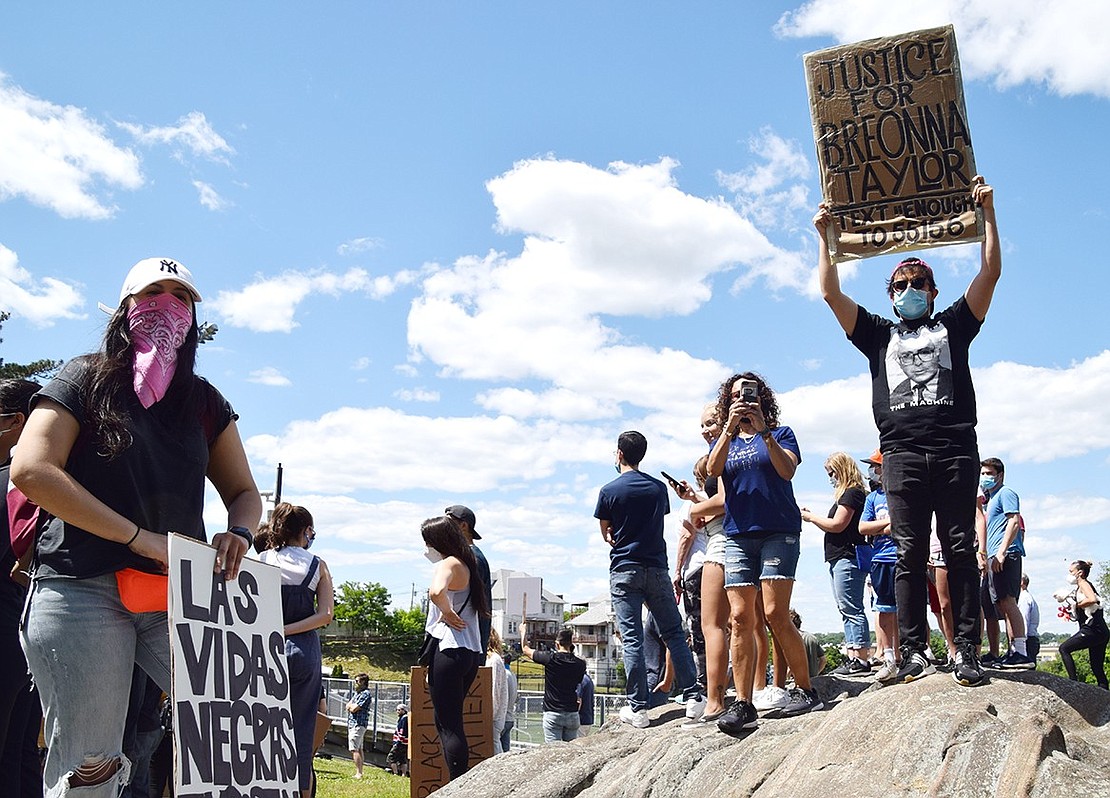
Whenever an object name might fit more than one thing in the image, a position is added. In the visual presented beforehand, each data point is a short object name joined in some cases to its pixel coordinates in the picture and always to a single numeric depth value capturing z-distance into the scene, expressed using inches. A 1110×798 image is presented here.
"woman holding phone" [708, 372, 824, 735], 225.6
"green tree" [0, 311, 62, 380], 1246.3
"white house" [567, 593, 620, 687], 4133.9
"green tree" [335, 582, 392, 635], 3779.5
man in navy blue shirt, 277.3
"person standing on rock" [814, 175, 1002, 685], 208.4
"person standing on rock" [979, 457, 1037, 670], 357.4
